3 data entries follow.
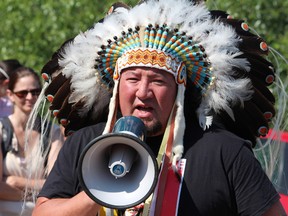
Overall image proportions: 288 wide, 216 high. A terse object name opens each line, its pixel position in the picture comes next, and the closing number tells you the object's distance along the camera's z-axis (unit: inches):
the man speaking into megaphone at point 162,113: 294.0
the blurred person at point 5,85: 595.2
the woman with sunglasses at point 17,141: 522.8
